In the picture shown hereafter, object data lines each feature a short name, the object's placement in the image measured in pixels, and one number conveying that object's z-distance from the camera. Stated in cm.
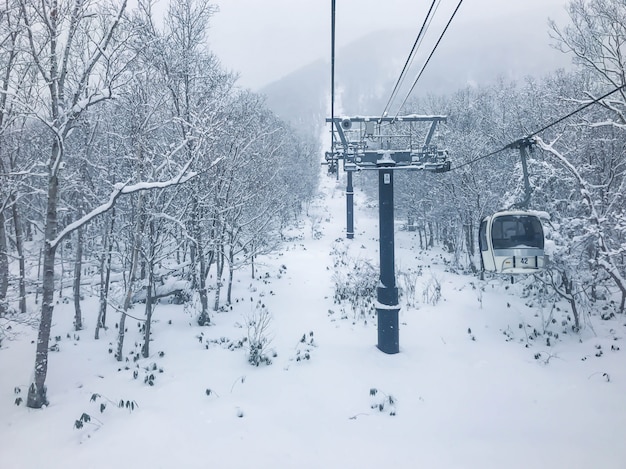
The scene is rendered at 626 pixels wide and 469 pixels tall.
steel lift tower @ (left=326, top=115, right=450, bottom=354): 957
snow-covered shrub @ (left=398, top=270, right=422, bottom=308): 1437
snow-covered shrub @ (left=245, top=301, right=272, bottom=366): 943
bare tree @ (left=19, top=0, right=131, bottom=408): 681
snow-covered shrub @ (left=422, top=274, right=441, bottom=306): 1426
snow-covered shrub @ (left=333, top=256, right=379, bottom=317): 1414
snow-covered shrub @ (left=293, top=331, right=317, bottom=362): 963
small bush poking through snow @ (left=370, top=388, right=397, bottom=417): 730
